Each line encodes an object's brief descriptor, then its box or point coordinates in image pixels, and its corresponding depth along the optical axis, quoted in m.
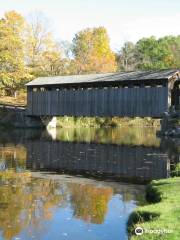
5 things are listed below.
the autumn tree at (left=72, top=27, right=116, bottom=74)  69.25
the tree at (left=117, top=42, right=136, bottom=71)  90.76
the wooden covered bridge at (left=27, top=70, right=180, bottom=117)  40.84
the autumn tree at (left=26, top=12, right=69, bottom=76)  64.25
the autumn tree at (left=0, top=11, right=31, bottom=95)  55.59
